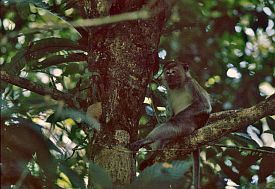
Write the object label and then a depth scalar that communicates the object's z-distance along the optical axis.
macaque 9.62
